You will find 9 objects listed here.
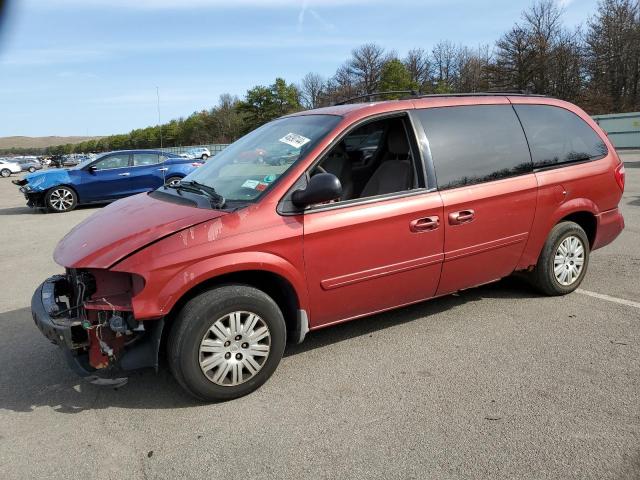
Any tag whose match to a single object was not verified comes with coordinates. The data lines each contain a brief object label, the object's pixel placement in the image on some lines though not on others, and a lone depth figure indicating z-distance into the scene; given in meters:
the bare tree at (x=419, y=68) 81.56
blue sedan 12.51
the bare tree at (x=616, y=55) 51.19
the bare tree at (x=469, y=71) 70.19
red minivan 3.00
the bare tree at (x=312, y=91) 99.56
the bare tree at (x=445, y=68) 80.88
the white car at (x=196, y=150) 58.40
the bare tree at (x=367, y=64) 82.78
